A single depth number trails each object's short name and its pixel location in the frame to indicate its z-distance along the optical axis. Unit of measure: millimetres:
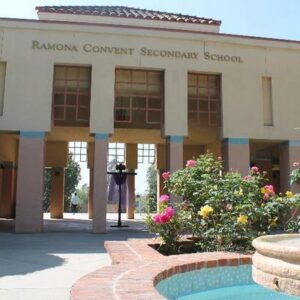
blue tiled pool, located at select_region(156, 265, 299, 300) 4711
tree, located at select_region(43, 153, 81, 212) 38294
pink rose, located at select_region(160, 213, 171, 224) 7027
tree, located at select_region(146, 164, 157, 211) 43250
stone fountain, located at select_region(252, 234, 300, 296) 3828
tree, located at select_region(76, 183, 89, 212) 40388
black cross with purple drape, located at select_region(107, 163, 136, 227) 18750
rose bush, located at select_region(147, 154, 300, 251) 6852
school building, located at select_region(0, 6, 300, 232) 15016
